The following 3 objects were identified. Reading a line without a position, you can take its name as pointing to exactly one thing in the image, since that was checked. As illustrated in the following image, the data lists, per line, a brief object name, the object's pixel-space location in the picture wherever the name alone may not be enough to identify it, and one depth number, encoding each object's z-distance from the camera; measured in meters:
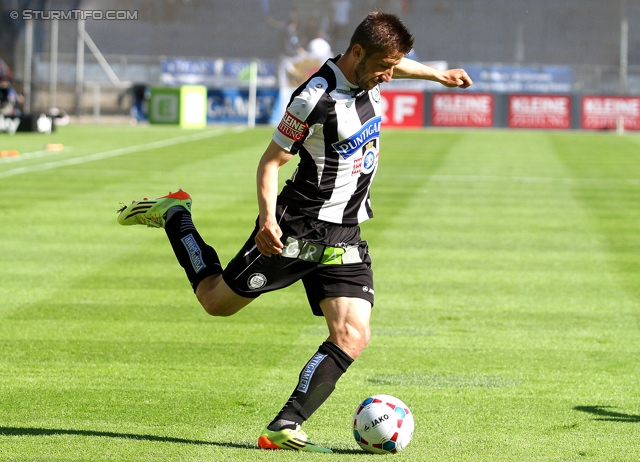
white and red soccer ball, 10.93
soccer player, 10.80
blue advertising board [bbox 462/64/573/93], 95.00
